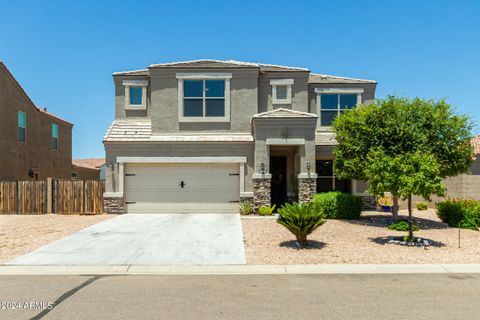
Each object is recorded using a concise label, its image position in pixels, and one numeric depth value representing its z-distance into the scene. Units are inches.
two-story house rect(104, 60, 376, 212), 694.5
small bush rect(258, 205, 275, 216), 672.4
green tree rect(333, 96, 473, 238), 544.4
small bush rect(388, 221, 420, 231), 532.4
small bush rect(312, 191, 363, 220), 635.5
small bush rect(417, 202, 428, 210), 825.5
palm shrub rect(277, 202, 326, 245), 420.5
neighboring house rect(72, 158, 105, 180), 1444.4
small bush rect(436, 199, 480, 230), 572.1
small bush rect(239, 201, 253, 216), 689.6
